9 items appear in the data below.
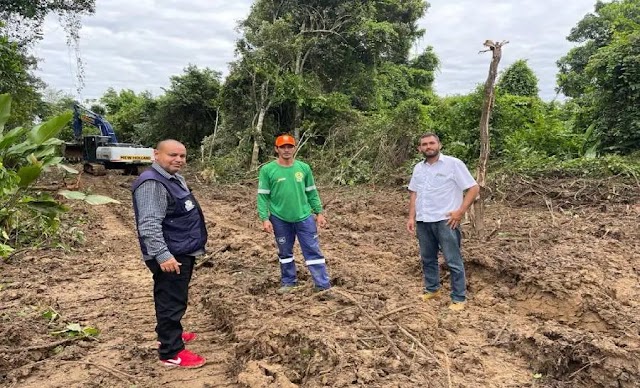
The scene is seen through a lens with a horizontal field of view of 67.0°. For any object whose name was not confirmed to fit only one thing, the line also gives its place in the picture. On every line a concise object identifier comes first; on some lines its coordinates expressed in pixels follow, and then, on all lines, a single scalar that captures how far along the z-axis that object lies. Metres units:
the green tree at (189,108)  21.73
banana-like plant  3.33
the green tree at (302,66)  16.81
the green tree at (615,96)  11.95
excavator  16.14
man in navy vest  3.05
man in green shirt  4.52
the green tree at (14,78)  11.72
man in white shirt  4.30
